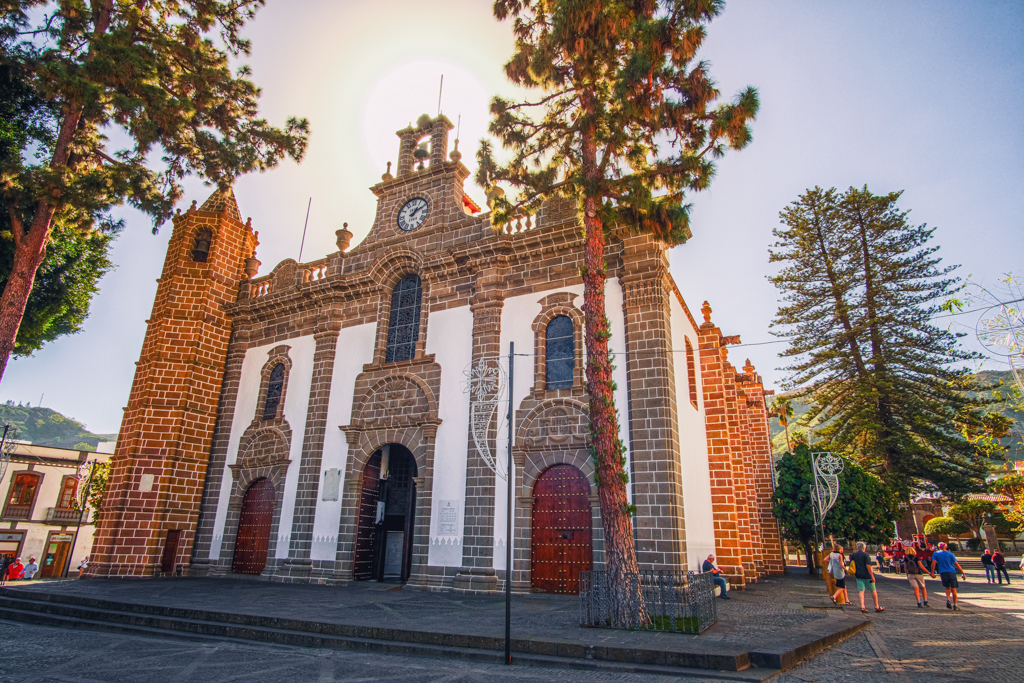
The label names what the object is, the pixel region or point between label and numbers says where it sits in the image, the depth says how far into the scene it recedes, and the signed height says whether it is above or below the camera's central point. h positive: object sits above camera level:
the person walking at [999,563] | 19.36 -0.40
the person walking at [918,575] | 12.87 -0.56
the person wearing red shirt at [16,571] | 22.48 -1.37
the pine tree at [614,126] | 9.52 +7.24
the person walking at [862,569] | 11.38 -0.39
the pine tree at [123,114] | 11.10 +8.56
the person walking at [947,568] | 12.20 -0.37
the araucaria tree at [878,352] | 24.31 +8.49
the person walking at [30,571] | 23.80 -1.41
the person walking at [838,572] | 12.06 -0.48
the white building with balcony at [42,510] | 27.86 +1.23
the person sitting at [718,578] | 12.66 -0.68
